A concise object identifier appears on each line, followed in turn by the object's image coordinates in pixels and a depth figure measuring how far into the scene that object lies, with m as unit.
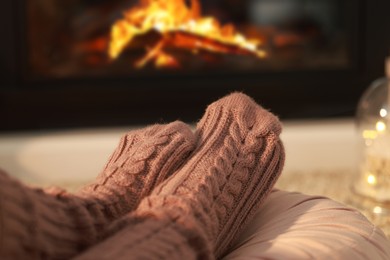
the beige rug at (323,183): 2.02
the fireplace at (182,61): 2.21
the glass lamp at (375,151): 1.77
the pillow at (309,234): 0.88
